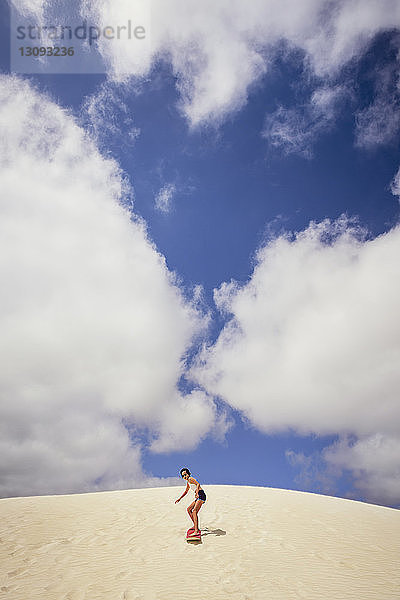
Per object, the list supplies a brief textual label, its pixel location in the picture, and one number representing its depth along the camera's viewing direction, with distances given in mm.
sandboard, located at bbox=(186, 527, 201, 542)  13328
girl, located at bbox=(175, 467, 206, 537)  13102
